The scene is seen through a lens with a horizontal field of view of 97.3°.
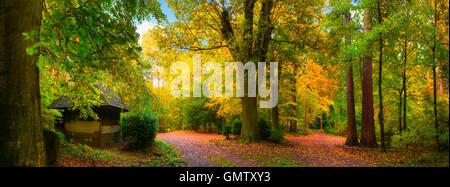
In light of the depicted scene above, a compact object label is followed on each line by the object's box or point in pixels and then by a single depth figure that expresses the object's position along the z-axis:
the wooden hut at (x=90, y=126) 8.58
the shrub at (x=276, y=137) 10.35
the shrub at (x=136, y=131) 8.13
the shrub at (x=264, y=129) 10.56
